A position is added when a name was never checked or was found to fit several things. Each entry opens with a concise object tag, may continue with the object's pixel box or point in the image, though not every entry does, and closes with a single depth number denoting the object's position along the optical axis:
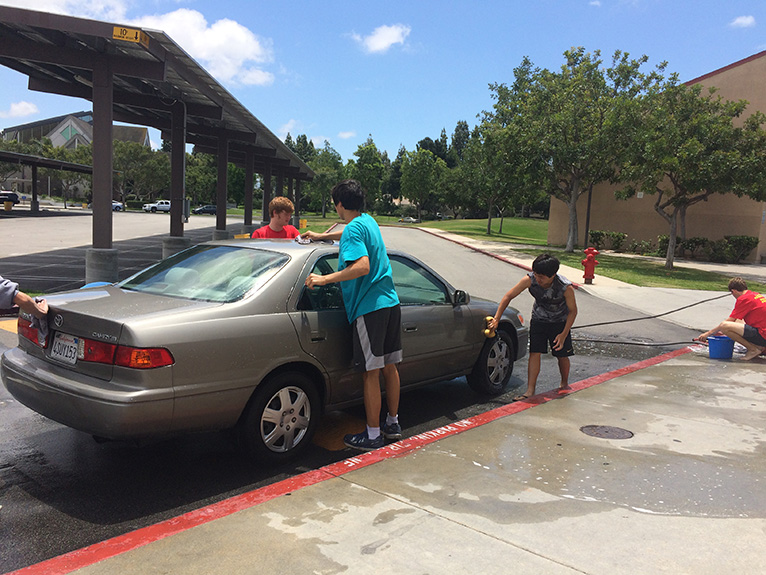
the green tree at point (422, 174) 71.38
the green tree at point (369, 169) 77.25
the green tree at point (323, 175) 72.44
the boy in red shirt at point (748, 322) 7.91
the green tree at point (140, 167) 66.81
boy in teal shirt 4.28
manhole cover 4.78
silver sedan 3.48
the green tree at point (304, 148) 94.38
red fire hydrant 16.41
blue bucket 8.09
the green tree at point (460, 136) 104.00
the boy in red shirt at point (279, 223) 6.35
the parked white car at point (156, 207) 66.00
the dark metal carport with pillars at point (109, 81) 10.13
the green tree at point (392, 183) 92.00
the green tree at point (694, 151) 20.23
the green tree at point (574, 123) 25.50
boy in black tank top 5.77
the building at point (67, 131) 87.19
